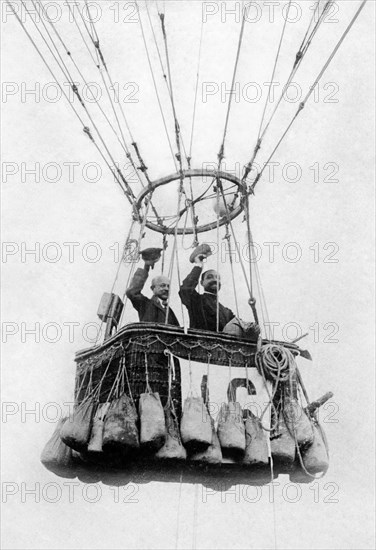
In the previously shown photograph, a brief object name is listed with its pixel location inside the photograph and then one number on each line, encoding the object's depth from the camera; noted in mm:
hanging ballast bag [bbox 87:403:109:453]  8328
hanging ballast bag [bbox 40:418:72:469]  8898
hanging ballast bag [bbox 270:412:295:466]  8750
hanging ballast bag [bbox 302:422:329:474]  8969
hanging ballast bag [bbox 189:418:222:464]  8336
